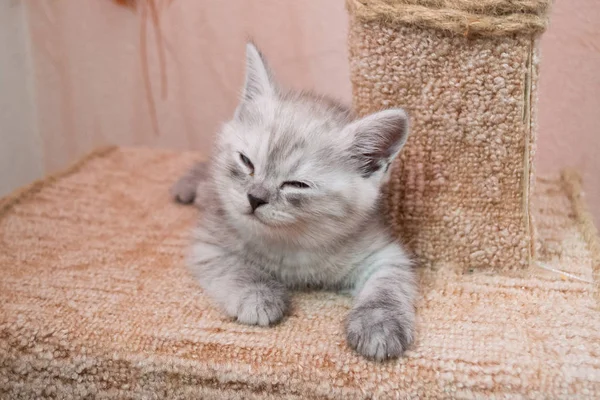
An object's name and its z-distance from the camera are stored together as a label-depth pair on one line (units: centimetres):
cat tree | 64
